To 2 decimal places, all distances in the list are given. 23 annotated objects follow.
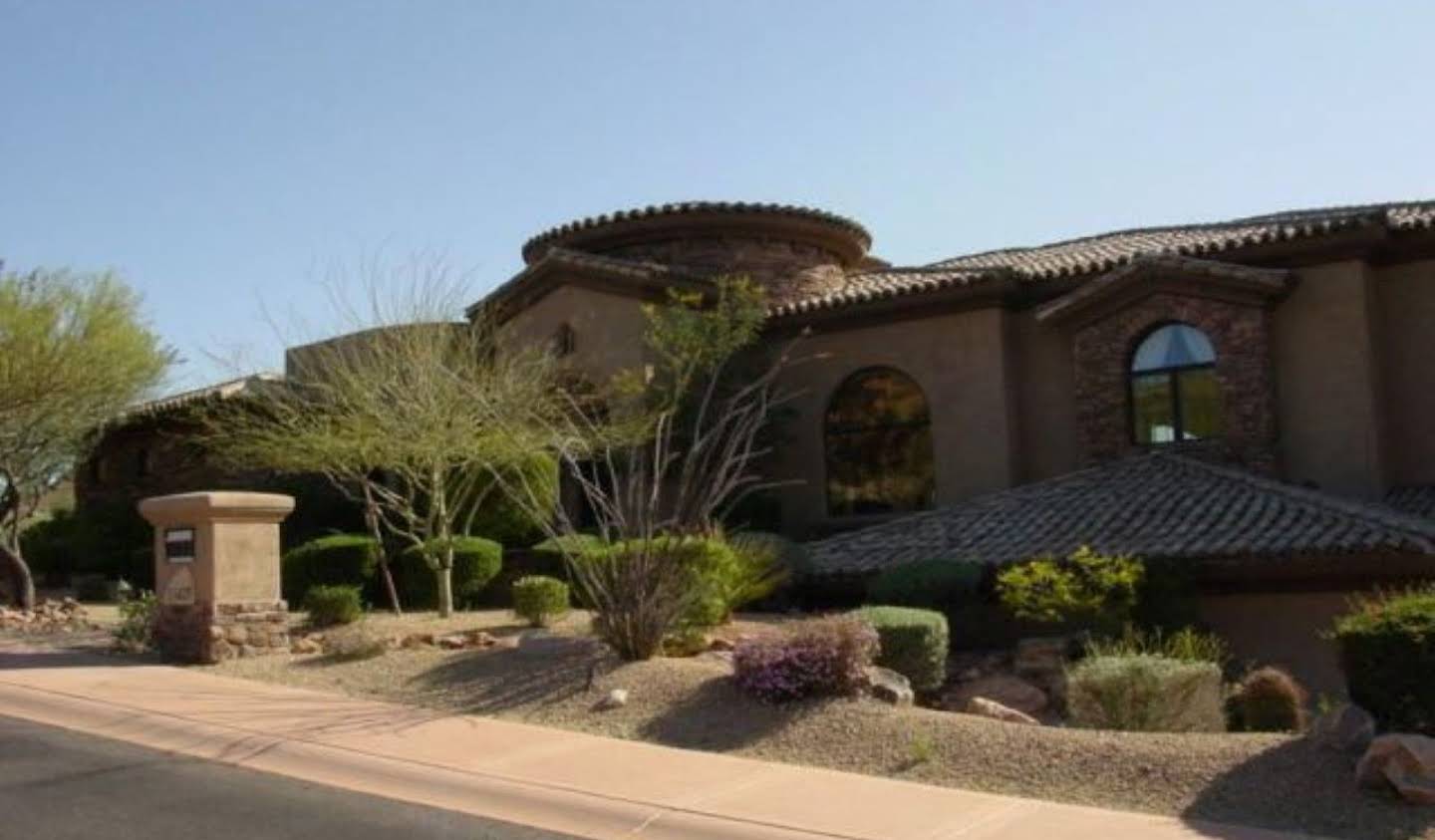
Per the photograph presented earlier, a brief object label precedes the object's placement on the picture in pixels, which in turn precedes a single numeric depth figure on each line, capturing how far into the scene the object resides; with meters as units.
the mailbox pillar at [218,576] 15.63
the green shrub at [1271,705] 11.88
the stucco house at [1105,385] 18.42
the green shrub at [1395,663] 9.54
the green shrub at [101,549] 27.92
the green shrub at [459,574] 21.19
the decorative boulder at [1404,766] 8.59
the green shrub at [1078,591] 16.47
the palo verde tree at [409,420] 19.23
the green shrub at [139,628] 16.64
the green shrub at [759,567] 16.89
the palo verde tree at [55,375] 22.84
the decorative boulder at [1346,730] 9.44
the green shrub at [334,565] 21.69
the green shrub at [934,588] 17.77
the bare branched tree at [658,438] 13.87
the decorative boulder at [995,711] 12.25
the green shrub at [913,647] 13.79
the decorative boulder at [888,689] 12.12
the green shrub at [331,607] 17.28
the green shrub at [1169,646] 13.88
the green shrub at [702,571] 14.16
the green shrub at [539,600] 16.64
